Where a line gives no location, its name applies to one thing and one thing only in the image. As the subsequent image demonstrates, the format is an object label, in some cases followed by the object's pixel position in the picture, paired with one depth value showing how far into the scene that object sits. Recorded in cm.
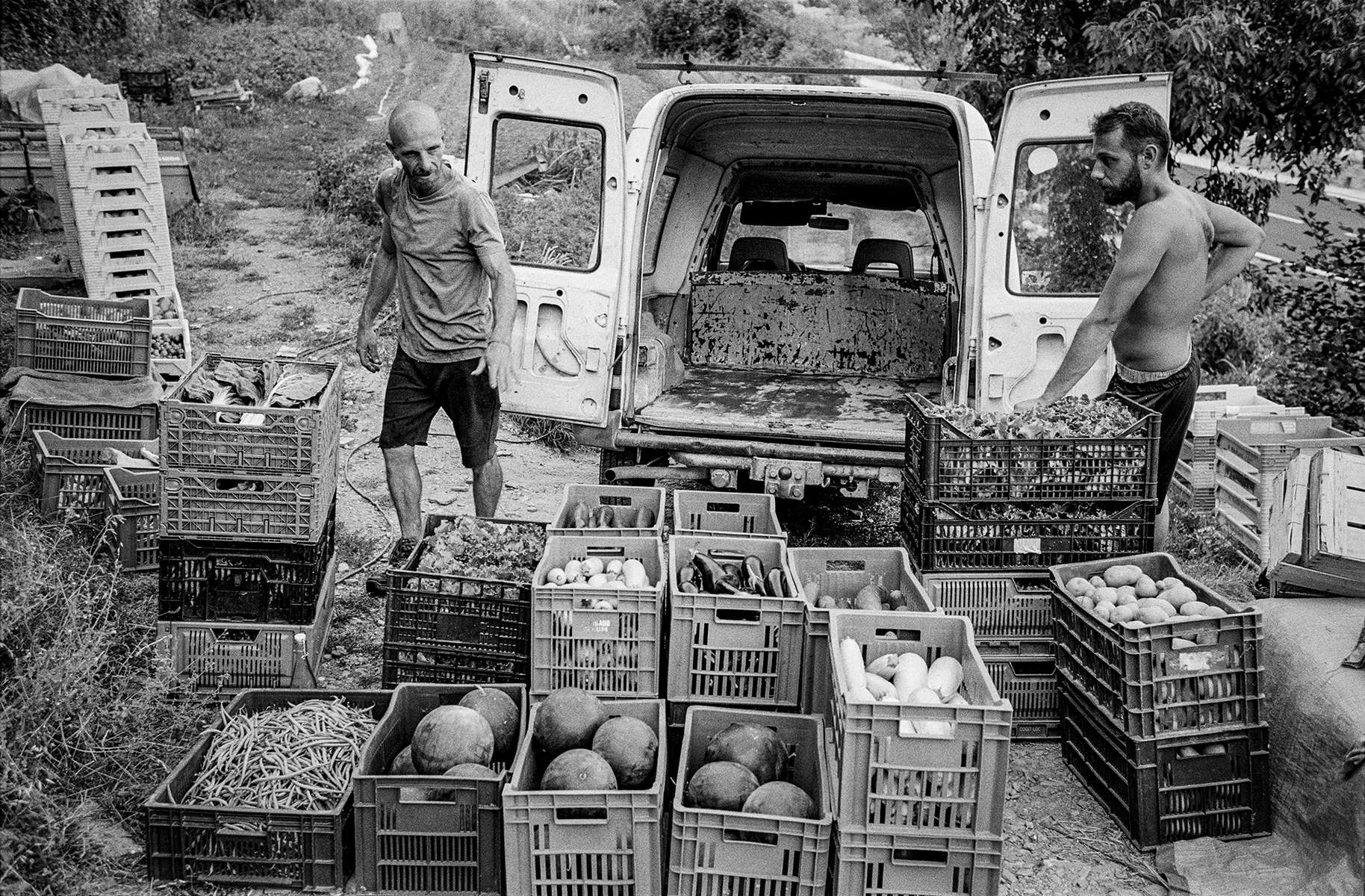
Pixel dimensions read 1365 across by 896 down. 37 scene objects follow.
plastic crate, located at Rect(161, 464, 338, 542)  462
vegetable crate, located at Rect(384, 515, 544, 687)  460
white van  587
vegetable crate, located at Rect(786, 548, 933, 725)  469
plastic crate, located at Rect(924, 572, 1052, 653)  482
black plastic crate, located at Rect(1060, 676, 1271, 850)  412
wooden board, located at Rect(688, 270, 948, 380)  820
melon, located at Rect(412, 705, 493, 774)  382
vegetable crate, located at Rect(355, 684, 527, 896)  371
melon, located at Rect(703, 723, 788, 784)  381
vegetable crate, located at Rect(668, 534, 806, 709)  420
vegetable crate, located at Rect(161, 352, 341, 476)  457
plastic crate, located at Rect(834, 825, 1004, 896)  350
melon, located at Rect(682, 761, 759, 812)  364
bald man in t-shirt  550
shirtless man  495
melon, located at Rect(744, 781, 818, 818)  361
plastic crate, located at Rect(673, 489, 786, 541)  528
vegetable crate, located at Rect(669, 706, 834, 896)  352
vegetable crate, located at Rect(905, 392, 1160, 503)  469
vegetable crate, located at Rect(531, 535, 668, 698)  418
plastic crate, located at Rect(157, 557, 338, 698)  473
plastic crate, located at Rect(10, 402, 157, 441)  604
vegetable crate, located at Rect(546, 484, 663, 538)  523
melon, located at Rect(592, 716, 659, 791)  374
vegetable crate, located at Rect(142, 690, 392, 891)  375
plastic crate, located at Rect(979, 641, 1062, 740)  488
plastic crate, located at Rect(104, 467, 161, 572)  554
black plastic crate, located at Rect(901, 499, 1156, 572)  477
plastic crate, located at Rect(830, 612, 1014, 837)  345
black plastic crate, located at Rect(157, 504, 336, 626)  471
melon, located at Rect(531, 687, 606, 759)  385
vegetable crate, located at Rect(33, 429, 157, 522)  576
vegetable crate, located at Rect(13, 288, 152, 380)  618
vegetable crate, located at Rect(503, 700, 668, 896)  353
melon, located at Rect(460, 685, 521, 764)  405
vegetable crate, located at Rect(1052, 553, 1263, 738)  409
